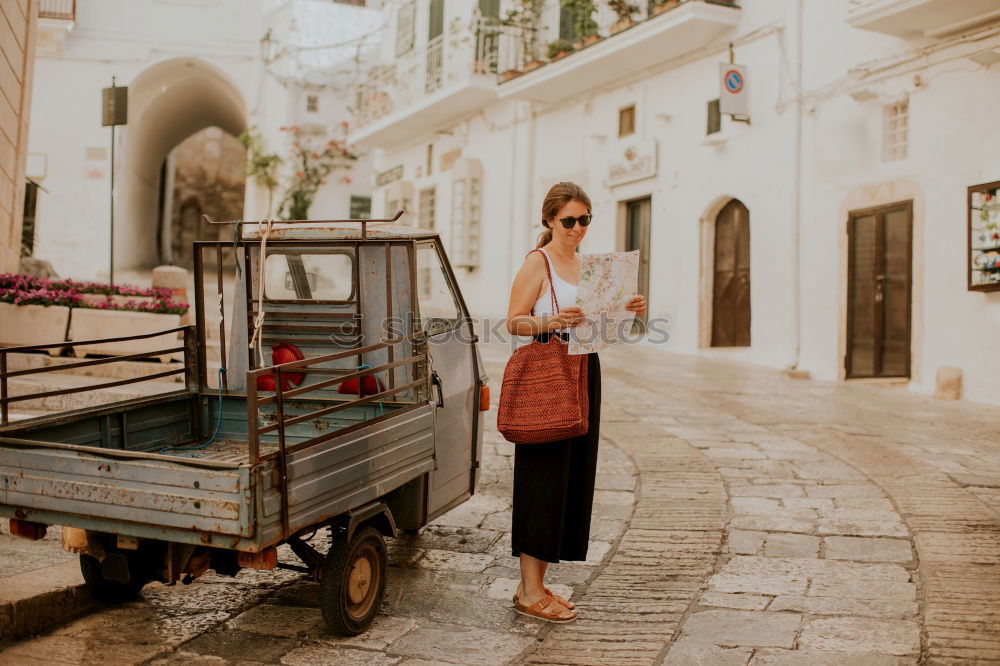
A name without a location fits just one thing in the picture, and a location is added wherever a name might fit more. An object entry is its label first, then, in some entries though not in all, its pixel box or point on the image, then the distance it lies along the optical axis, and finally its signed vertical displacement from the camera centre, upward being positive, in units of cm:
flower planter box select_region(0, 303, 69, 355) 878 -19
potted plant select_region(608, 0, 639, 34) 1398 +440
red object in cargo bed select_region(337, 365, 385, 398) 450 -37
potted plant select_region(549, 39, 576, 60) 1578 +431
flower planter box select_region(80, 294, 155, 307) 928 +4
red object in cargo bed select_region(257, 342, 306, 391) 468 -26
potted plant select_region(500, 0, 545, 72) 1677 +500
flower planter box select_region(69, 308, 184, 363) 897 -22
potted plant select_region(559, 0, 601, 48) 1474 +454
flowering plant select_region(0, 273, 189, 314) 892 +9
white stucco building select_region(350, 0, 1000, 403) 1008 +195
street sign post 1095 +225
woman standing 373 -60
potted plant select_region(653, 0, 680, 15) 1299 +416
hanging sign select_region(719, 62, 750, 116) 1253 +290
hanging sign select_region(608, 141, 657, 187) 1471 +225
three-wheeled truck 321 -53
